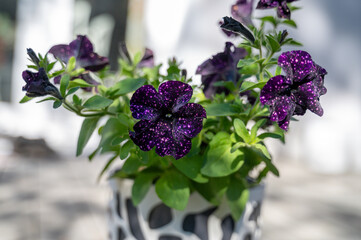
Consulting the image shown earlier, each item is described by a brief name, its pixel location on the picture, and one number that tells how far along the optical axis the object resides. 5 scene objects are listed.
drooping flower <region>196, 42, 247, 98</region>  0.46
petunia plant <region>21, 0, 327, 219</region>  0.35
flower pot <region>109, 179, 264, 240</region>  0.44
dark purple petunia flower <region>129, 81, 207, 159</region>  0.35
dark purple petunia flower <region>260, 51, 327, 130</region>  0.34
